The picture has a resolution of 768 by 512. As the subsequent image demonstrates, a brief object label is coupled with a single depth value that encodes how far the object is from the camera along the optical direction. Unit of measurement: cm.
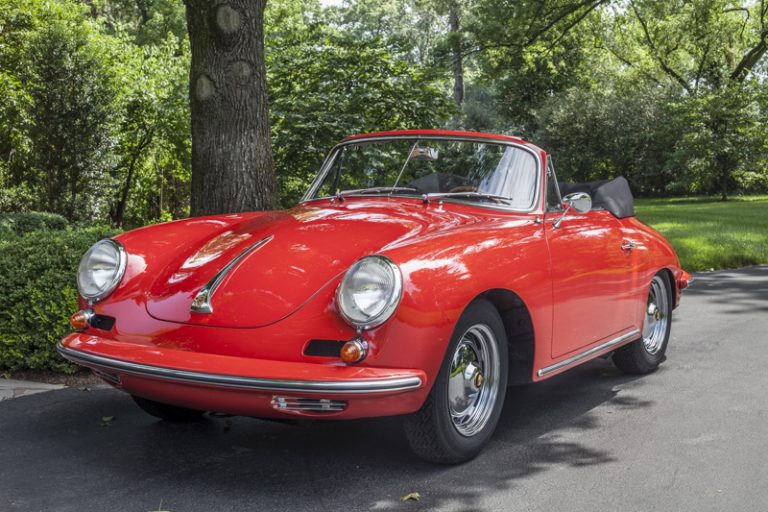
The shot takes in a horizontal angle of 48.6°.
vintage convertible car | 339
